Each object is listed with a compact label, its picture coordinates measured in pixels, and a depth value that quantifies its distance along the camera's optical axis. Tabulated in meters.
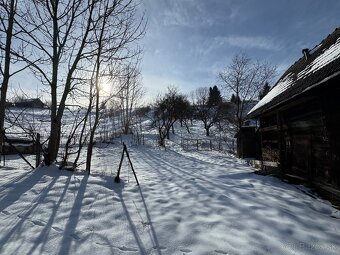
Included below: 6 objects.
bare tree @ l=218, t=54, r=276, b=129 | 27.66
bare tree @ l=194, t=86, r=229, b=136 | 45.23
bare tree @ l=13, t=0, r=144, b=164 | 8.80
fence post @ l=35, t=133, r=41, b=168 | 8.12
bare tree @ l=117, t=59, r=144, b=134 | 34.69
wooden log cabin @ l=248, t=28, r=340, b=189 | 5.59
